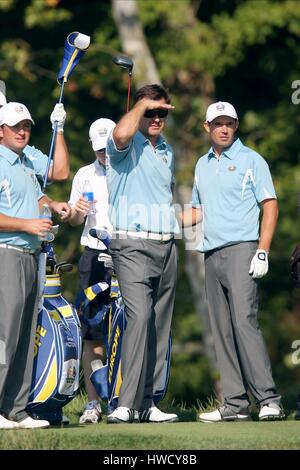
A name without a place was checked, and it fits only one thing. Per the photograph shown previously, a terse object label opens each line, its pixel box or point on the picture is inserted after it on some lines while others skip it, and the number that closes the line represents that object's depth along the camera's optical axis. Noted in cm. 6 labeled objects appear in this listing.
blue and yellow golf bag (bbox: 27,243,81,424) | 1948
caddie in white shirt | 2141
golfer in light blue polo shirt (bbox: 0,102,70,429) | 1880
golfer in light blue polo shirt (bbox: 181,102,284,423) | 2031
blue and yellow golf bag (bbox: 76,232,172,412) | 2048
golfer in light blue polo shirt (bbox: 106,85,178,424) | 1975
